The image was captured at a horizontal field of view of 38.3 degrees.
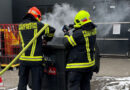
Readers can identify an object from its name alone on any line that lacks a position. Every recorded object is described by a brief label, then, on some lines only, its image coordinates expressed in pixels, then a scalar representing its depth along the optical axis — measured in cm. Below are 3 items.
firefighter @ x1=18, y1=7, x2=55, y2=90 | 345
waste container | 347
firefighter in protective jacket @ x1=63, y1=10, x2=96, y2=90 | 319
